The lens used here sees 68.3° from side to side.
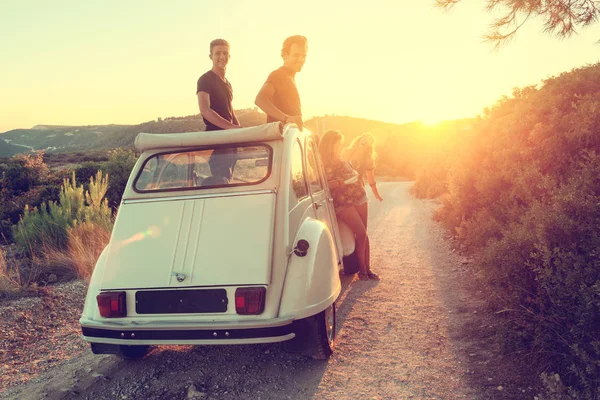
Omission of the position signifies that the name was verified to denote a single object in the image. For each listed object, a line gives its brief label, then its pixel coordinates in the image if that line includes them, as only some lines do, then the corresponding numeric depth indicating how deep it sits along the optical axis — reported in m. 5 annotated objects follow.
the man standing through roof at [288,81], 4.88
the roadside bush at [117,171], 11.31
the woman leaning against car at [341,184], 5.71
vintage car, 3.13
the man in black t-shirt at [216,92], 4.62
